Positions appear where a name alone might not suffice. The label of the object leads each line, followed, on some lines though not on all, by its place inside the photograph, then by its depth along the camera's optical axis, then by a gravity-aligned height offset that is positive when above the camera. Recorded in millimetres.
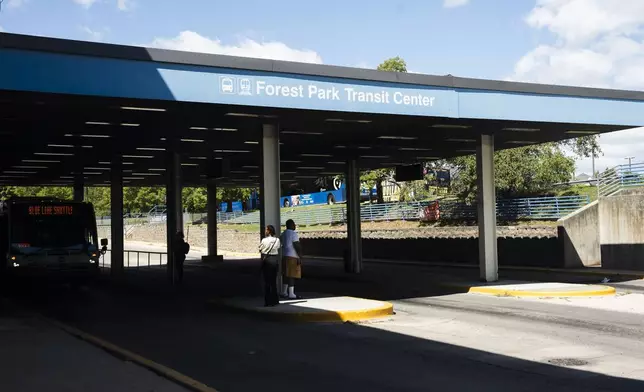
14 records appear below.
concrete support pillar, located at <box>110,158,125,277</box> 30469 +279
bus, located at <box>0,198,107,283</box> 20812 -262
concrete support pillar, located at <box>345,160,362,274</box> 28406 +247
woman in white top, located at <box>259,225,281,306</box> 14984 -819
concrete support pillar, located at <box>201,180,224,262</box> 40688 +368
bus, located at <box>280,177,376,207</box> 64062 +2944
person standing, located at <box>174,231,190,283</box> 24047 -794
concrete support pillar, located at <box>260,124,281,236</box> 17297 +893
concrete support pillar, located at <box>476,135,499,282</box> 20766 +243
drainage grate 8906 -1845
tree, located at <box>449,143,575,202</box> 37844 +2729
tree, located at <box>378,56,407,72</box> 47531 +10847
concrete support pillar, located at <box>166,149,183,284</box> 25812 +1141
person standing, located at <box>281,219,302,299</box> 15914 -609
